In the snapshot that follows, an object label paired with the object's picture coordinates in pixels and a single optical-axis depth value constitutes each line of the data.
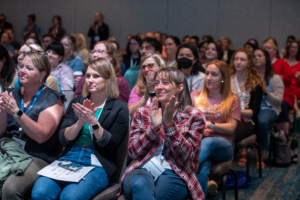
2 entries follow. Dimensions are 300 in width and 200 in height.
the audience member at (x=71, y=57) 4.48
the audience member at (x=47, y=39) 5.02
